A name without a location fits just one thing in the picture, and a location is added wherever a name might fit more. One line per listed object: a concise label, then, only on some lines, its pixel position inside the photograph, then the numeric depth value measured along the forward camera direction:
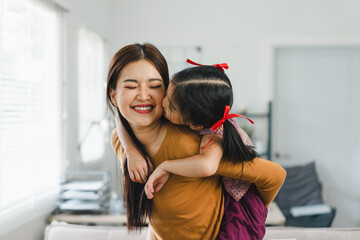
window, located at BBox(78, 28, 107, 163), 2.55
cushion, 2.76
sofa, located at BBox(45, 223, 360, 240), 1.19
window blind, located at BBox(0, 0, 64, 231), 1.55
